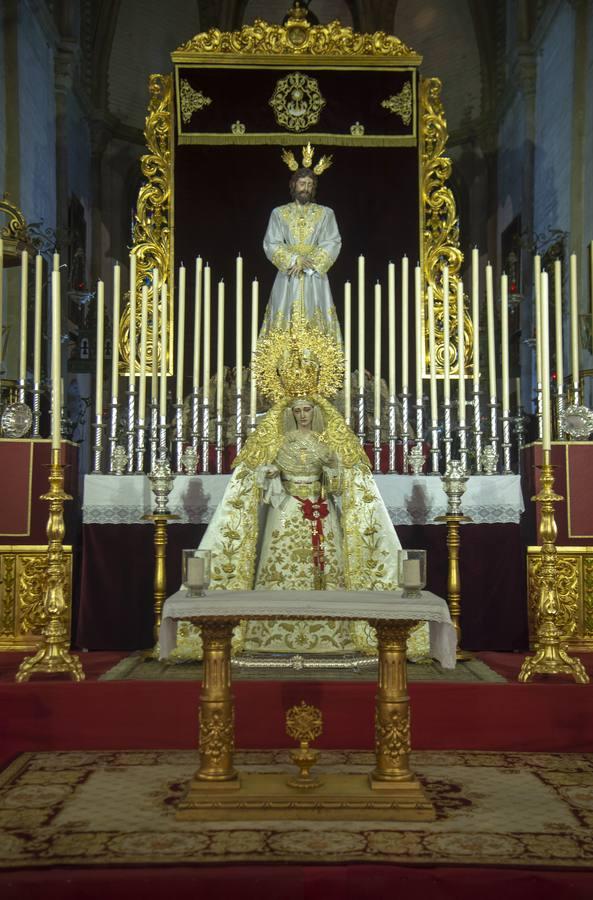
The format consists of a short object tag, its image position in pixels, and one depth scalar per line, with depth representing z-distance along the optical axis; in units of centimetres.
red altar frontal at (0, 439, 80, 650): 669
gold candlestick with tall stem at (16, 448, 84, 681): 553
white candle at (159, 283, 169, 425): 703
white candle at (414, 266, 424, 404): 752
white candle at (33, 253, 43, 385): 702
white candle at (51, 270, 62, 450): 566
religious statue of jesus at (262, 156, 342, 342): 872
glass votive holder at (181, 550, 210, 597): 445
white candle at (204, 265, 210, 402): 749
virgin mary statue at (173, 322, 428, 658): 633
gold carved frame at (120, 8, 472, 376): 986
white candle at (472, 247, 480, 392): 739
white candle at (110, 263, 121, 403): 727
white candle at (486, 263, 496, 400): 743
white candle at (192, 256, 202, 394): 748
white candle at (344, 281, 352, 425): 760
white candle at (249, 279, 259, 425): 739
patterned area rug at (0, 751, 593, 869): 359
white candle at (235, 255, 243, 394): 750
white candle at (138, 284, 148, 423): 702
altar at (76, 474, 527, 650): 702
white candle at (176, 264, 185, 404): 777
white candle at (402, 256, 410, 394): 754
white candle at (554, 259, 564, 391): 677
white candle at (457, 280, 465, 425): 713
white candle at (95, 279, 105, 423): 720
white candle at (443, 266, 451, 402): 747
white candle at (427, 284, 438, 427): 760
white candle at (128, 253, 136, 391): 718
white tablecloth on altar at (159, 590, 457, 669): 419
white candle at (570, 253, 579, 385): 710
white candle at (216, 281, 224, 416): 742
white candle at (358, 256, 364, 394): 761
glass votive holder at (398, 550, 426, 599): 445
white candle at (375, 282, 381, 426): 738
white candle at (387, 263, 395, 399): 755
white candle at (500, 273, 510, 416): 729
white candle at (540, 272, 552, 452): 585
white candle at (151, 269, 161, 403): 707
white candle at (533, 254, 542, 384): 601
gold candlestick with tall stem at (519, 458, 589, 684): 555
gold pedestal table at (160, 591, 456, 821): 407
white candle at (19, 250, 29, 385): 706
